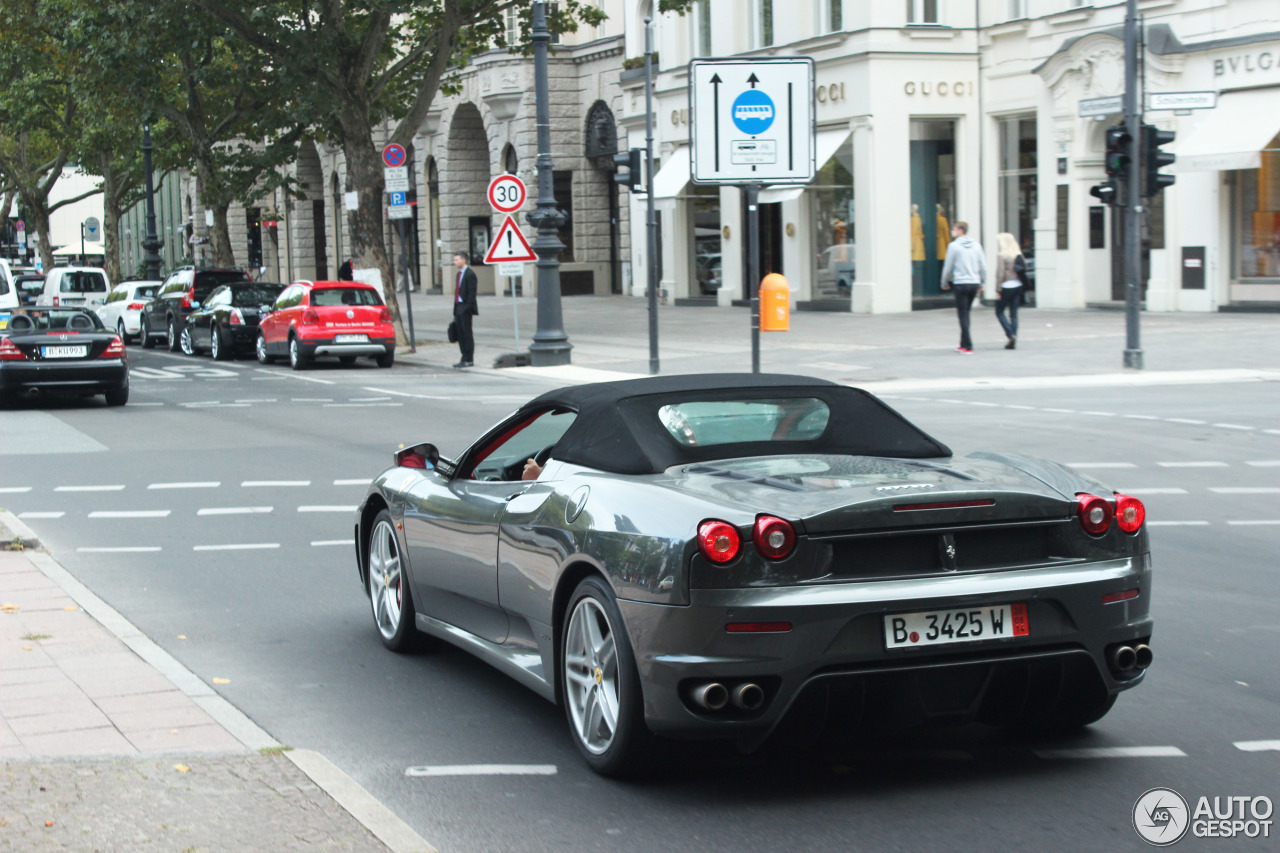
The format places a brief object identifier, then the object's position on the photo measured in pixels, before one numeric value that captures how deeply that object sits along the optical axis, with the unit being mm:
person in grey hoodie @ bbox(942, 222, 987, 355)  24234
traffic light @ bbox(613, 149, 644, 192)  23641
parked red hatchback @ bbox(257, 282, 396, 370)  26906
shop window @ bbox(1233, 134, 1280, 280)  28594
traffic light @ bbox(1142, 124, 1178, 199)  20672
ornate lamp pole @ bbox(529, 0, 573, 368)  25062
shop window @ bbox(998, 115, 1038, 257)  34219
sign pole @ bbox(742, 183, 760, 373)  17055
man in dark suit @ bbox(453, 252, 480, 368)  26172
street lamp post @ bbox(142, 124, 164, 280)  47938
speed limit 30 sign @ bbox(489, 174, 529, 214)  26547
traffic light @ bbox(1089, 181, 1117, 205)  20828
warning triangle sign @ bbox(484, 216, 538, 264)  26344
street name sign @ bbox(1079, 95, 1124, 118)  22203
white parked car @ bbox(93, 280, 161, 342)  38125
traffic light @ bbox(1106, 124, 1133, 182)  20781
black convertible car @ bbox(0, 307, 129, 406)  19828
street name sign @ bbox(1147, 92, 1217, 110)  20547
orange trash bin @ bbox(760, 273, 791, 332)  21312
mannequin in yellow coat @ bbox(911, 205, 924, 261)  35219
